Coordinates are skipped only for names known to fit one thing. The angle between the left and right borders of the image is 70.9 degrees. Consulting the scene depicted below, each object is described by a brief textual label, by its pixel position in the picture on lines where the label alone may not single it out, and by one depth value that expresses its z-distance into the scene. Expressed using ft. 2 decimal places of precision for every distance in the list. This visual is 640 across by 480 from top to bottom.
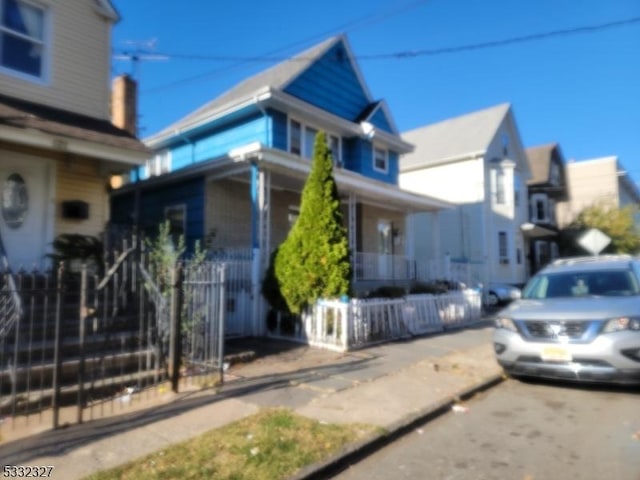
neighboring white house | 76.13
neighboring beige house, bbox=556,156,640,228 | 105.40
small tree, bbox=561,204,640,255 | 90.12
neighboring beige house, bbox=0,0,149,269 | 26.99
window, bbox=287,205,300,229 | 47.70
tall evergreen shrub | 30.40
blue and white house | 36.55
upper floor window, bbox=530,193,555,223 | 97.81
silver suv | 18.56
